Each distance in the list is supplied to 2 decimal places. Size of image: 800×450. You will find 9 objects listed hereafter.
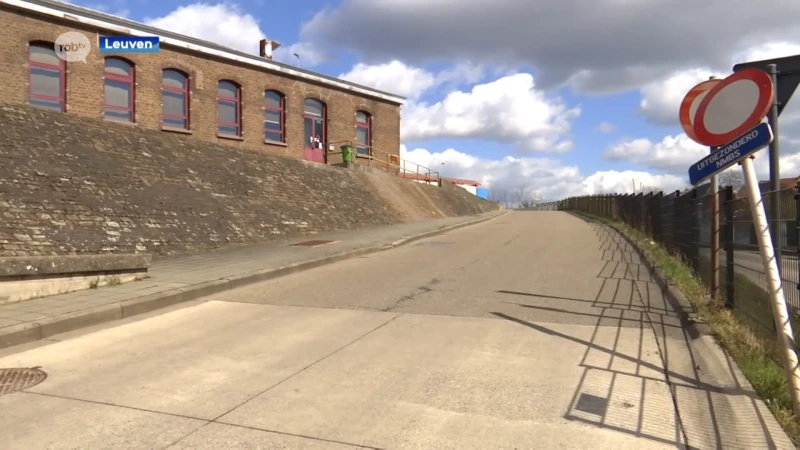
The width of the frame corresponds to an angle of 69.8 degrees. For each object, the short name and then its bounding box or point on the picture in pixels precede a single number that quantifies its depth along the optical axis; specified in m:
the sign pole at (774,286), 4.35
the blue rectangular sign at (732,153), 4.30
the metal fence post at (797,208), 4.94
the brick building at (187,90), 19.23
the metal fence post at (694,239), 10.06
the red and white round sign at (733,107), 4.42
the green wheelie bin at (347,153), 28.91
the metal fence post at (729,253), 7.49
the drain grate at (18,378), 5.08
